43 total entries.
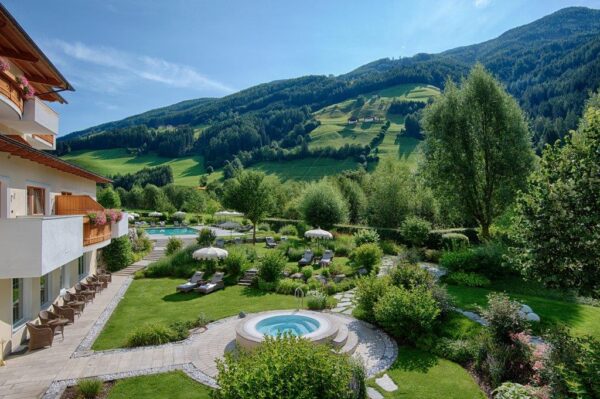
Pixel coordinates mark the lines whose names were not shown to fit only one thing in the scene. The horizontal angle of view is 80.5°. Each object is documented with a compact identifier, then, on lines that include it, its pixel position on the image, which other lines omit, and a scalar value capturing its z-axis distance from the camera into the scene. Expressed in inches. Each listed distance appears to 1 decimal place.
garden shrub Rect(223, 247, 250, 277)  813.9
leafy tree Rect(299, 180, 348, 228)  1299.2
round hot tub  420.8
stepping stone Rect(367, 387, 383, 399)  327.3
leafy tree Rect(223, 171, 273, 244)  1269.7
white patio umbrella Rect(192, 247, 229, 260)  805.7
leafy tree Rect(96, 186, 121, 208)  2113.7
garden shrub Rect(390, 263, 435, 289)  527.5
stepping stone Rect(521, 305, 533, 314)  477.7
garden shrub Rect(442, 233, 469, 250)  908.0
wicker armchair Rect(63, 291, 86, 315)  575.8
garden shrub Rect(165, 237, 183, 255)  1063.6
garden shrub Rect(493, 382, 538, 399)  276.7
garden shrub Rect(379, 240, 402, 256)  1018.7
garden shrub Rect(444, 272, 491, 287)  669.9
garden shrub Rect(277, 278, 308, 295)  692.1
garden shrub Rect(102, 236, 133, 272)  928.9
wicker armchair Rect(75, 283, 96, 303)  639.8
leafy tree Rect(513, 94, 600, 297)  293.7
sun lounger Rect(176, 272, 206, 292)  729.6
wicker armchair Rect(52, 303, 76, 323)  533.3
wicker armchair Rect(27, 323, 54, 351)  439.2
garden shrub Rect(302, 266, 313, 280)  779.4
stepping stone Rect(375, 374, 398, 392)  344.7
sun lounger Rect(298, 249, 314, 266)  921.5
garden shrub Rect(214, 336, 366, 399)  225.1
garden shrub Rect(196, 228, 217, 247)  1094.5
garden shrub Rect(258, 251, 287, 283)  745.0
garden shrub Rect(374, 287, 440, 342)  444.1
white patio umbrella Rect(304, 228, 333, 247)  1025.5
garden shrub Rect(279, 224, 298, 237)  1510.7
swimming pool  1751.5
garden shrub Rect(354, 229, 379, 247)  1003.3
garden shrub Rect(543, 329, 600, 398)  246.7
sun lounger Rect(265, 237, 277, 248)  1209.0
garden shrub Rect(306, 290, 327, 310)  591.5
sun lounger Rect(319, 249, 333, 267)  894.1
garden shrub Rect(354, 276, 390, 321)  525.3
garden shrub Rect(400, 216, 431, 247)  959.0
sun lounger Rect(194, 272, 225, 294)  718.5
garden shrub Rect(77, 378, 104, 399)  325.4
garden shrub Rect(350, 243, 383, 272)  807.7
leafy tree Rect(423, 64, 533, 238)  816.3
